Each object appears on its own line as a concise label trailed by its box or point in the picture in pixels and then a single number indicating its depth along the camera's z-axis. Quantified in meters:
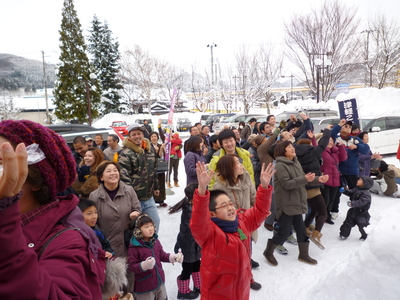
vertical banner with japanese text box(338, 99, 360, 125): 7.89
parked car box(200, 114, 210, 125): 30.70
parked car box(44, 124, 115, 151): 8.99
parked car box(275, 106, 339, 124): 15.58
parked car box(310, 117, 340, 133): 13.14
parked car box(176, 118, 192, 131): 27.09
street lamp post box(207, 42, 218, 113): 39.28
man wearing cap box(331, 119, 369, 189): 6.10
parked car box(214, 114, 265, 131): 21.96
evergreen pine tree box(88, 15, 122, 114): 37.16
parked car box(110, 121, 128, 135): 21.50
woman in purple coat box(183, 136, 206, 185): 4.80
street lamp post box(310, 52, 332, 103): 17.28
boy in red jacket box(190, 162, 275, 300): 2.28
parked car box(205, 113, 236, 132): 25.91
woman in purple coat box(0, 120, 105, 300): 0.77
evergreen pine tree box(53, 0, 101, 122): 30.34
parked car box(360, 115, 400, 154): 11.78
